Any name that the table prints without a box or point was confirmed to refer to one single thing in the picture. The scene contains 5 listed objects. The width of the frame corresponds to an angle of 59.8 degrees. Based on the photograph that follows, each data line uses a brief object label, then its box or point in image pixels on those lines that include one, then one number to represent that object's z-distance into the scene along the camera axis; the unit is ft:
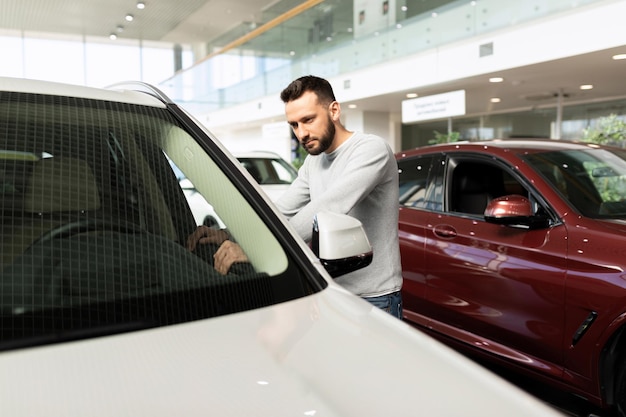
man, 6.76
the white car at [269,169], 25.95
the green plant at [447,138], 37.84
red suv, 8.86
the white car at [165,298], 2.99
